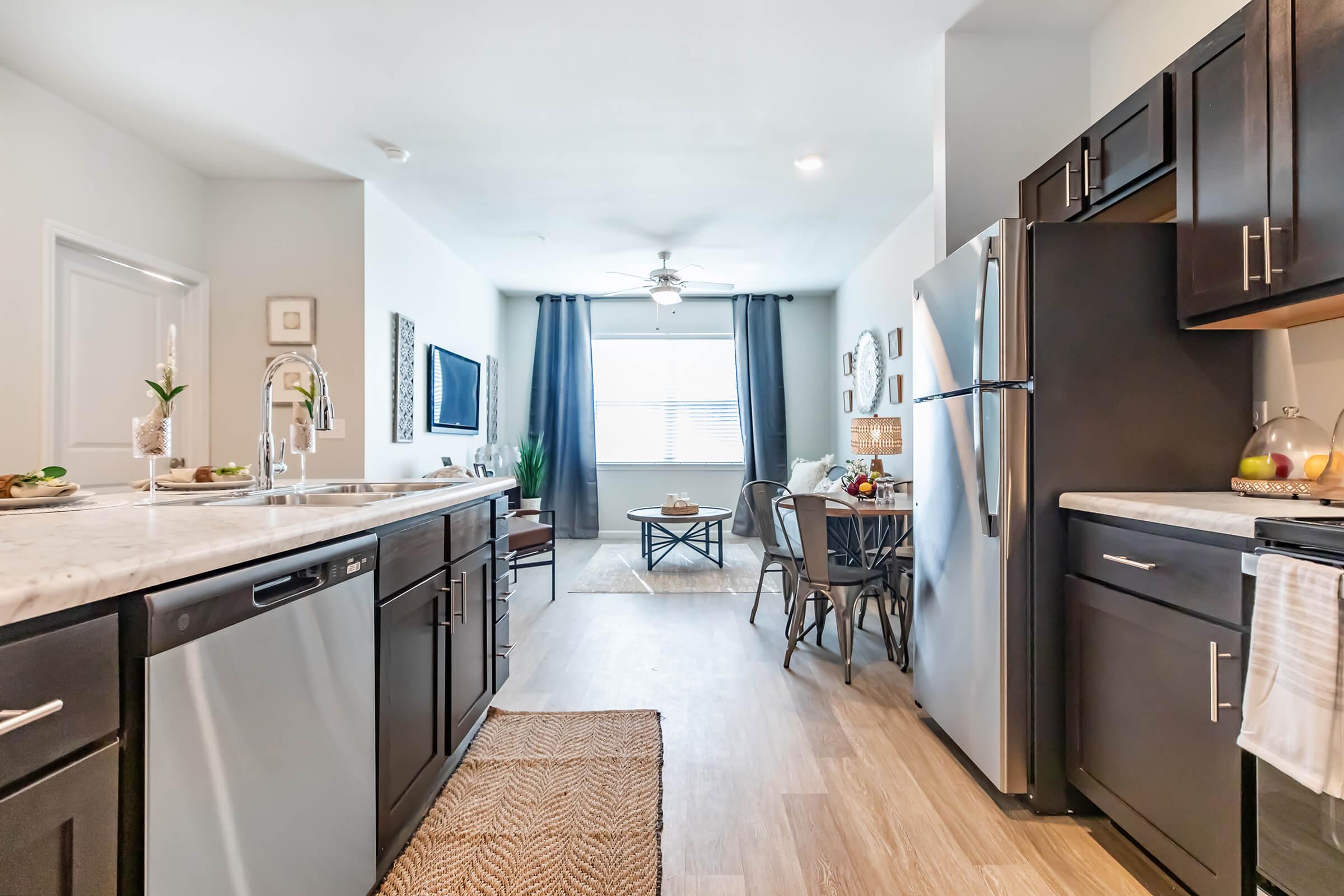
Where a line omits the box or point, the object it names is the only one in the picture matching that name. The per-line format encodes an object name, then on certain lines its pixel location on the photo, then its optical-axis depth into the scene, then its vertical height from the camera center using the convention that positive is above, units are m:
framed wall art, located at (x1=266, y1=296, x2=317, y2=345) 4.00 +0.78
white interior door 3.15 +0.49
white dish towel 1.04 -0.39
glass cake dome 1.58 -0.03
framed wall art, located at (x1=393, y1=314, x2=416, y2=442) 4.45 +0.48
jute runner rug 1.60 -1.04
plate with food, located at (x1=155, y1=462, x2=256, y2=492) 1.92 -0.10
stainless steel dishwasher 0.85 -0.44
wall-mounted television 5.08 +0.47
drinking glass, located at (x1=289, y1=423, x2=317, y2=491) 2.12 +0.03
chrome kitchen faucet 1.95 +0.08
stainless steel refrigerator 1.84 +0.10
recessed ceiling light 3.66 +1.61
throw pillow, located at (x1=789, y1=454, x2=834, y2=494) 5.79 -0.25
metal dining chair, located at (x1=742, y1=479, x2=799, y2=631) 3.62 -0.40
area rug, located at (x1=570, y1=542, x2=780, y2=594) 4.73 -1.00
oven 1.07 -0.65
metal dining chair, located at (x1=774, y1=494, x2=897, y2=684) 2.96 -0.60
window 7.28 +0.62
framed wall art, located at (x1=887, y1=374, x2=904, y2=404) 4.86 +0.44
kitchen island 0.71 -0.35
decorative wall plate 5.39 +0.64
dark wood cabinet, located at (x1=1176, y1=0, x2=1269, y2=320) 1.51 +0.70
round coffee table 5.10 -0.73
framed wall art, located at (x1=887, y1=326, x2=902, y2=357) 4.90 +0.79
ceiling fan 5.37 +1.35
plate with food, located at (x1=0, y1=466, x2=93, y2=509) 1.43 -0.09
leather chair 4.30 -0.62
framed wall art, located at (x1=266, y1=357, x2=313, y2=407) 4.02 +0.42
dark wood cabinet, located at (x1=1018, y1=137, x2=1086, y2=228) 2.20 +0.93
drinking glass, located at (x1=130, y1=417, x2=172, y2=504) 1.63 +0.03
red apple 1.62 -0.05
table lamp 4.02 +0.07
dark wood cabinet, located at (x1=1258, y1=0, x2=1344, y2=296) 1.33 +0.64
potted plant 6.69 -0.22
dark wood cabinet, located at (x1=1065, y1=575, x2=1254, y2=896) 1.30 -0.65
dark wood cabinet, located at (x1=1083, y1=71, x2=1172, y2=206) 1.83 +0.92
